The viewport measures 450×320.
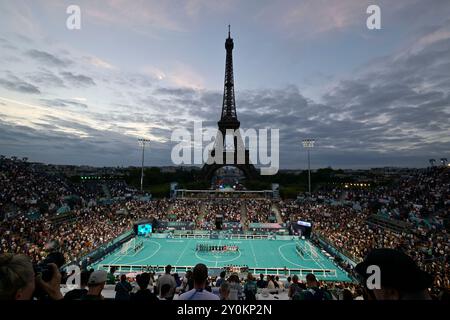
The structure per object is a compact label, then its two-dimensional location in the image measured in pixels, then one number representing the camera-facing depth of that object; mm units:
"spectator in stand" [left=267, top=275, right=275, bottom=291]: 9250
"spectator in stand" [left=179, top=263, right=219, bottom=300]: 3230
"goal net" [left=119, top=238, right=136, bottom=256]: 26969
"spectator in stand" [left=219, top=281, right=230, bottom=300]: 4312
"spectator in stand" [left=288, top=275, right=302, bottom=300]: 6354
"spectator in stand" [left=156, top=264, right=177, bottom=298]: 4697
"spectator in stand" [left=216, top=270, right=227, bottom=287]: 10024
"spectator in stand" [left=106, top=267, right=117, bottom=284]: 12875
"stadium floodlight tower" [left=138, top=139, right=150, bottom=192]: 49906
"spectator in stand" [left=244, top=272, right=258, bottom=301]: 5713
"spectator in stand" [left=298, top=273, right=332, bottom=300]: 4241
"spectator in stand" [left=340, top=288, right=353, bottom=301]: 5712
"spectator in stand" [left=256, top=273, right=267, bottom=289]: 10782
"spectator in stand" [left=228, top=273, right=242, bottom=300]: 5309
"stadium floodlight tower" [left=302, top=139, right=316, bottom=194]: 46966
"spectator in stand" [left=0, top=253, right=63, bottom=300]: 1978
